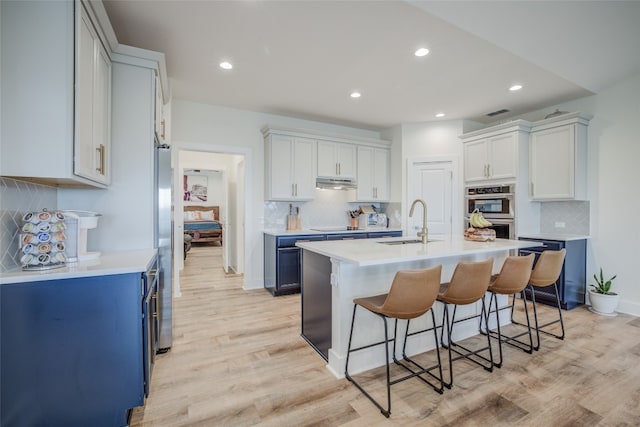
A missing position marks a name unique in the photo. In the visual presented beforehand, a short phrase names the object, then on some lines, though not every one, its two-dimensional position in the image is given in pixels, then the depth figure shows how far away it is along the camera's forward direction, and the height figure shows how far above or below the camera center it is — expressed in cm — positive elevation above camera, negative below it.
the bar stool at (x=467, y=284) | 205 -49
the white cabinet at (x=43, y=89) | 150 +65
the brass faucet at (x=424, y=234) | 271 -19
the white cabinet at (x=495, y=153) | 411 +89
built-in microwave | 418 +20
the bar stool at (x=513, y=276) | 239 -50
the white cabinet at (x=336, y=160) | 479 +89
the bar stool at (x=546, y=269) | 266 -50
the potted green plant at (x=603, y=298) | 344 -98
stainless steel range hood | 486 +51
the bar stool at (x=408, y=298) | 181 -52
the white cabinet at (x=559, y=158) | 378 +73
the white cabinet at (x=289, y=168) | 443 +71
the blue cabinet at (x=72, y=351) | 140 -68
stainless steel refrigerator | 241 -17
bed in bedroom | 955 -29
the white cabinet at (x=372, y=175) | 517 +69
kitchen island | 219 -56
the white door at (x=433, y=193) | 489 +35
